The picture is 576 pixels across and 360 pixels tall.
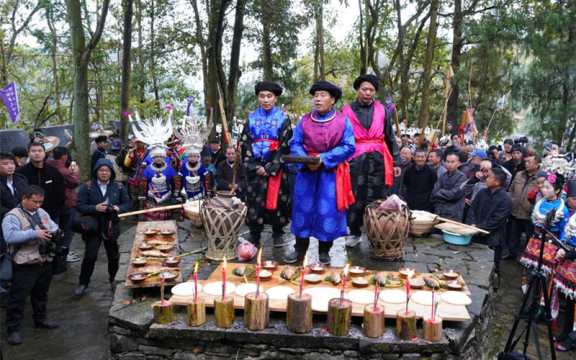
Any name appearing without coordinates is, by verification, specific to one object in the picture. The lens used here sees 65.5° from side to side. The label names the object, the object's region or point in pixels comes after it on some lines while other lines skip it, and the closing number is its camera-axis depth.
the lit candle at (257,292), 3.55
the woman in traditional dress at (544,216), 5.22
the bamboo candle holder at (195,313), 3.62
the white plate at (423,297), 3.86
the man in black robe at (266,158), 5.20
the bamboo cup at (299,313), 3.49
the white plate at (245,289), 3.97
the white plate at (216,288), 3.98
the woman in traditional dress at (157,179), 6.76
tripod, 3.75
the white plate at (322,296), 3.73
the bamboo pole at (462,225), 5.73
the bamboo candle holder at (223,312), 3.61
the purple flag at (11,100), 8.54
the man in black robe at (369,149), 5.45
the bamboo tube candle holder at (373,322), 3.47
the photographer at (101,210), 5.41
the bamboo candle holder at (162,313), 3.66
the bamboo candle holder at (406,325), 3.47
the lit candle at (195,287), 3.63
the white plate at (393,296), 3.86
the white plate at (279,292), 3.89
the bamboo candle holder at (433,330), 3.47
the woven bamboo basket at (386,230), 5.00
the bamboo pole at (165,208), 5.49
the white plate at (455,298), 3.87
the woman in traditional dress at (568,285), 4.82
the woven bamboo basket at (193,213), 6.02
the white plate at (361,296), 3.85
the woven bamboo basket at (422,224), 6.06
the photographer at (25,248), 4.43
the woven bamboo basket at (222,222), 4.85
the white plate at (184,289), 3.93
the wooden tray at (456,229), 5.80
